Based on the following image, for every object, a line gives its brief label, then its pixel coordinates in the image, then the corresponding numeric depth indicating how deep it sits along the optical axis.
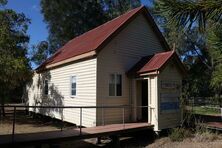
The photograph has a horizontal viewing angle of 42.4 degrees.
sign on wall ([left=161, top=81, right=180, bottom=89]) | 13.86
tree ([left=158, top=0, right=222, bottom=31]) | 4.36
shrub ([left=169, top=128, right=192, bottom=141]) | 12.39
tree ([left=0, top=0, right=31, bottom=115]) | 20.88
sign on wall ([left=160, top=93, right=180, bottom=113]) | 13.79
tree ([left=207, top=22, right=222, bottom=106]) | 4.85
